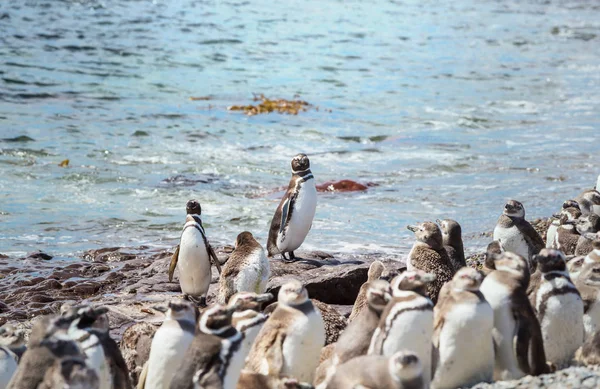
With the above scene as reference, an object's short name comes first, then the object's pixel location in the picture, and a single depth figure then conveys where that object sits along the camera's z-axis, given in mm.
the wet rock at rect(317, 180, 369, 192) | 31078
